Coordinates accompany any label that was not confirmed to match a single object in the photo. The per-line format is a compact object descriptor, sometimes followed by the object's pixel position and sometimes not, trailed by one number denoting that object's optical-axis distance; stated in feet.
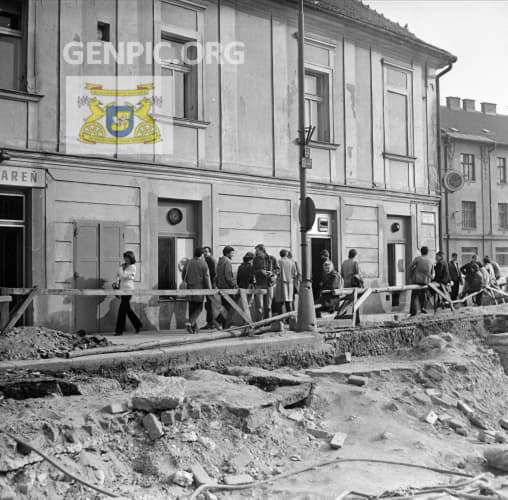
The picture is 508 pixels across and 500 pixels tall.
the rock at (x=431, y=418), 27.43
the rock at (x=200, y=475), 19.20
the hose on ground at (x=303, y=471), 18.71
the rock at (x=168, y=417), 21.28
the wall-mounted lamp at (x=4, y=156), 36.91
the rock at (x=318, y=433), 23.76
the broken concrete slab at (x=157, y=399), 21.53
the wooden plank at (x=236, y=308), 36.08
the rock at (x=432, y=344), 37.05
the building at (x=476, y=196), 125.18
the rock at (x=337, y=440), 22.84
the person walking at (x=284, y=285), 44.24
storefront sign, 37.76
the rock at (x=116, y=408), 21.11
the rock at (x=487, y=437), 26.53
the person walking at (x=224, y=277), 40.81
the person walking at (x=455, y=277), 60.49
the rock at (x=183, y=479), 19.04
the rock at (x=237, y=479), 19.55
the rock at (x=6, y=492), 16.62
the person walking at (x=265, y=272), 41.09
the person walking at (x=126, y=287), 38.73
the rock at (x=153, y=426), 20.67
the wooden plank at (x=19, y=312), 28.94
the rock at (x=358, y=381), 29.55
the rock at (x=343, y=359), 35.32
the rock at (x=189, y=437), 20.89
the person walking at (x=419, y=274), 48.47
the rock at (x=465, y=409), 29.63
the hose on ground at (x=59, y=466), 17.61
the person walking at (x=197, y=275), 39.29
